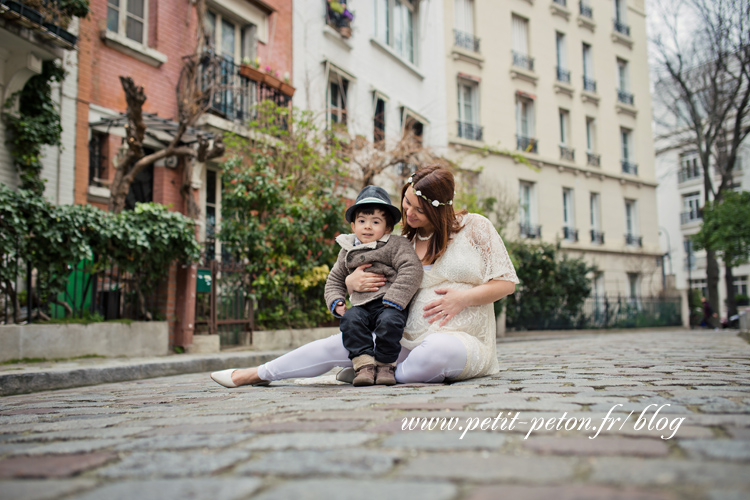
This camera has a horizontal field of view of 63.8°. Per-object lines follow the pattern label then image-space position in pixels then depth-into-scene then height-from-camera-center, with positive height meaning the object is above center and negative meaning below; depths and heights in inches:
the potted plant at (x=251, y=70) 486.9 +185.7
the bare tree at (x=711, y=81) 825.5 +334.2
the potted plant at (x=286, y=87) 514.9 +182.2
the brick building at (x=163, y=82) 404.8 +163.6
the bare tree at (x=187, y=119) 350.9 +112.5
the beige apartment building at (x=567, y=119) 846.5 +276.2
